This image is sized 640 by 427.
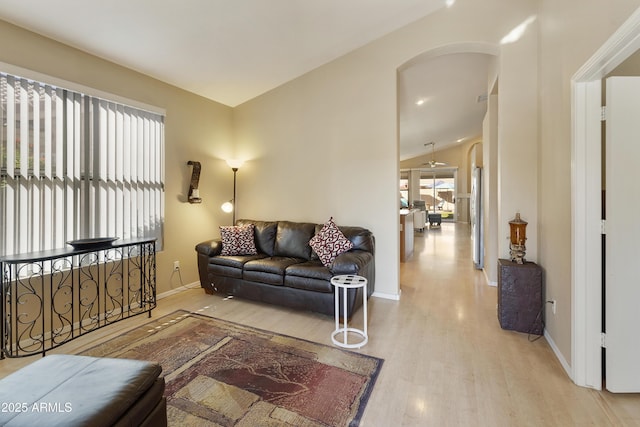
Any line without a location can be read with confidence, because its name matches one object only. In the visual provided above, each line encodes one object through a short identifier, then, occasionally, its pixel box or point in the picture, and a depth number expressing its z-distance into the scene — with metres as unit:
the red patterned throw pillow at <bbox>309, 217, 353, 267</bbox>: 3.27
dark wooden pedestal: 2.57
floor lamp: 4.44
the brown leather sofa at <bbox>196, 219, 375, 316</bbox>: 2.95
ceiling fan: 9.77
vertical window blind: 2.40
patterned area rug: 1.66
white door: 1.75
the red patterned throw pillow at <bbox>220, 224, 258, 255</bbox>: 3.75
